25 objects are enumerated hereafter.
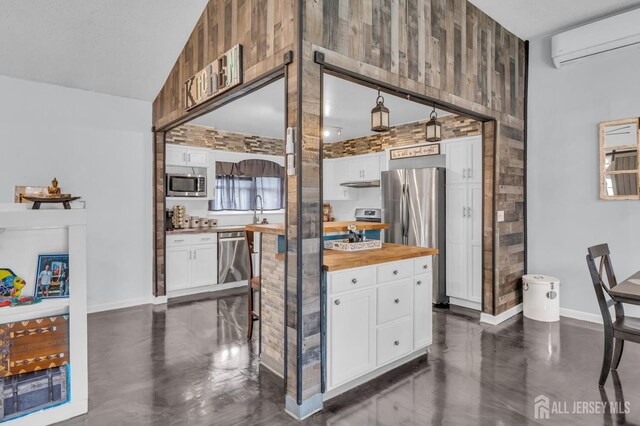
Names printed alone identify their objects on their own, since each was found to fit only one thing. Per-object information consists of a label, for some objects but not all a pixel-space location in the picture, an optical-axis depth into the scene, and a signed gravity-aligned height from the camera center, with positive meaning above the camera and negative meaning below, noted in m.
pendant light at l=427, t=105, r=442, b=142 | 3.52 +0.78
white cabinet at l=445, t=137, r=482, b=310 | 4.55 -0.18
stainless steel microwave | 5.27 +0.36
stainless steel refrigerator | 4.75 -0.06
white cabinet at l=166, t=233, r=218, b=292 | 5.02 -0.77
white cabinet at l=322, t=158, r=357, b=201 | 6.87 +0.56
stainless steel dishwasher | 5.46 -0.78
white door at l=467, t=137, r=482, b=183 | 4.54 +0.59
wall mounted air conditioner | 3.49 +1.75
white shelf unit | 2.18 -0.61
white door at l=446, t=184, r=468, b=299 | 4.68 -0.44
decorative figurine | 2.38 +0.12
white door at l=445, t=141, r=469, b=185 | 4.69 +0.62
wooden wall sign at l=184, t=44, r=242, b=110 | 2.88 +1.19
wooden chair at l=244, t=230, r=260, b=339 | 3.43 -0.77
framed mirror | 3.64 +0.50
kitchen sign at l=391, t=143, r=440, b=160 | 5.12 +0.86
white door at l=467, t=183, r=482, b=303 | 4.52 -0.45
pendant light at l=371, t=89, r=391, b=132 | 2.86 +0.73
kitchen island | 2.43 -0.76
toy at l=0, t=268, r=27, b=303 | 2.15 -0.46
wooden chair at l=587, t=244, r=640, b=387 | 2.30 -0.81
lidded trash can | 3.97 -1.02
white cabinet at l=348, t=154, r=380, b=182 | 6.23 +0.73
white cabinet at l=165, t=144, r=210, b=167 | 5.40 +0.82
